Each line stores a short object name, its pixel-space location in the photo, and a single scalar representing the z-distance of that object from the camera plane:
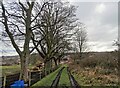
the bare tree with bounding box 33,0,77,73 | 11.60
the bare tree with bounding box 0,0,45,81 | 6.51
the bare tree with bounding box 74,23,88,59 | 23.70
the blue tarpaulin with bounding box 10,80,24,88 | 4.08
